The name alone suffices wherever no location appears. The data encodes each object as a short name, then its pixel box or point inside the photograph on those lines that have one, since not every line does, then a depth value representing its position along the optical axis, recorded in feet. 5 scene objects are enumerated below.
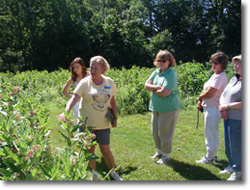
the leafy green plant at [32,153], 5.91
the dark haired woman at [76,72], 13.55
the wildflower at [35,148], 6.22
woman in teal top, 12.18
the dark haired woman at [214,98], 12.02
